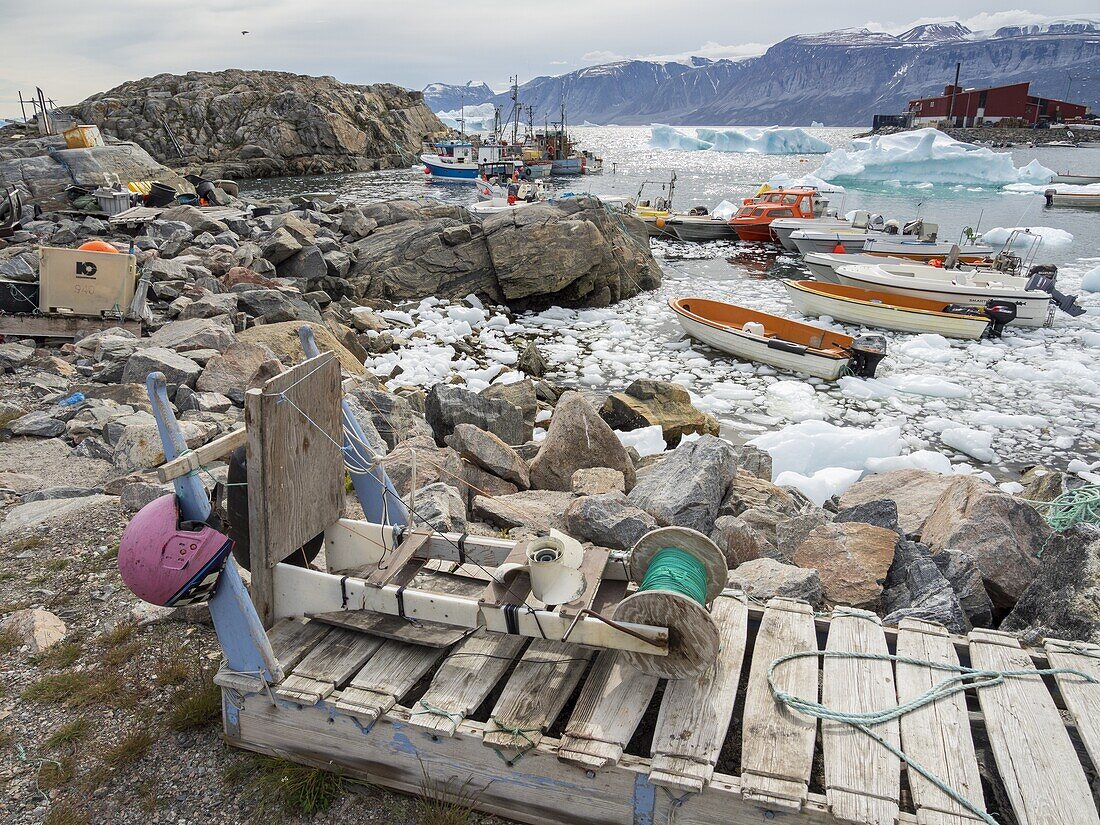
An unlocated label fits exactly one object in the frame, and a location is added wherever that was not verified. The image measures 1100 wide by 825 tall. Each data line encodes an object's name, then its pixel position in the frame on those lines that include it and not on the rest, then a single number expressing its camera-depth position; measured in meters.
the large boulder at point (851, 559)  4.46
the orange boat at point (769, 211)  34.25
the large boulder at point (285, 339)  9.01
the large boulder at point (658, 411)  10.87
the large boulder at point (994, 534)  4.95
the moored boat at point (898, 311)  18.42
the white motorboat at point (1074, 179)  60.62
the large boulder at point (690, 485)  5.85
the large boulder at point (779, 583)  4.19
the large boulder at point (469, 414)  8.49
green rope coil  6.12
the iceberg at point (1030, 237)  31.87
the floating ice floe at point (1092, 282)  24.09
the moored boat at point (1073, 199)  48.85
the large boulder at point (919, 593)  4.04
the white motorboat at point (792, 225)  32.22
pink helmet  2.93
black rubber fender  3.41
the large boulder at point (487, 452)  6.70
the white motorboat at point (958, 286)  18.86
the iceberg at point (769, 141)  99.62
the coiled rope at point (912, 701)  2.66
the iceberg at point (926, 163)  59.19
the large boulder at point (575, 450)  7.17
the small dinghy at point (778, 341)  14.98
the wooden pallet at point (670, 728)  2.58
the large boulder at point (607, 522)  4.99
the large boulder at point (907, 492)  6.64
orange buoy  10.32
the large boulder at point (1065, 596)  3.81
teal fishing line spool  2.94
